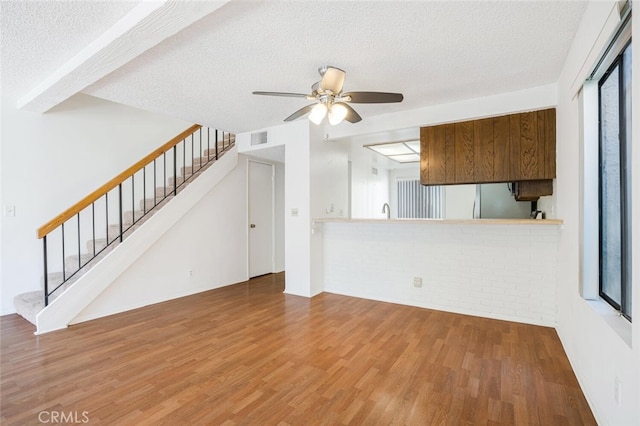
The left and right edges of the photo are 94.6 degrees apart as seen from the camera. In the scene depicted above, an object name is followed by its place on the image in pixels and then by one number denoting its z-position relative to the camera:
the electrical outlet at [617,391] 1.45
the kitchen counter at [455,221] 2.87
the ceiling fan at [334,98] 2.40
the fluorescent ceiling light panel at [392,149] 5.59
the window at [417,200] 7.56
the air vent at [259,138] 4.79
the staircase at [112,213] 3.37
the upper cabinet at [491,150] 3.12
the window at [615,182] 1.58
